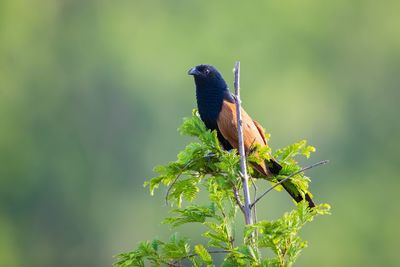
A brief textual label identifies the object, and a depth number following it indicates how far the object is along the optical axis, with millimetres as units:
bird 13172
